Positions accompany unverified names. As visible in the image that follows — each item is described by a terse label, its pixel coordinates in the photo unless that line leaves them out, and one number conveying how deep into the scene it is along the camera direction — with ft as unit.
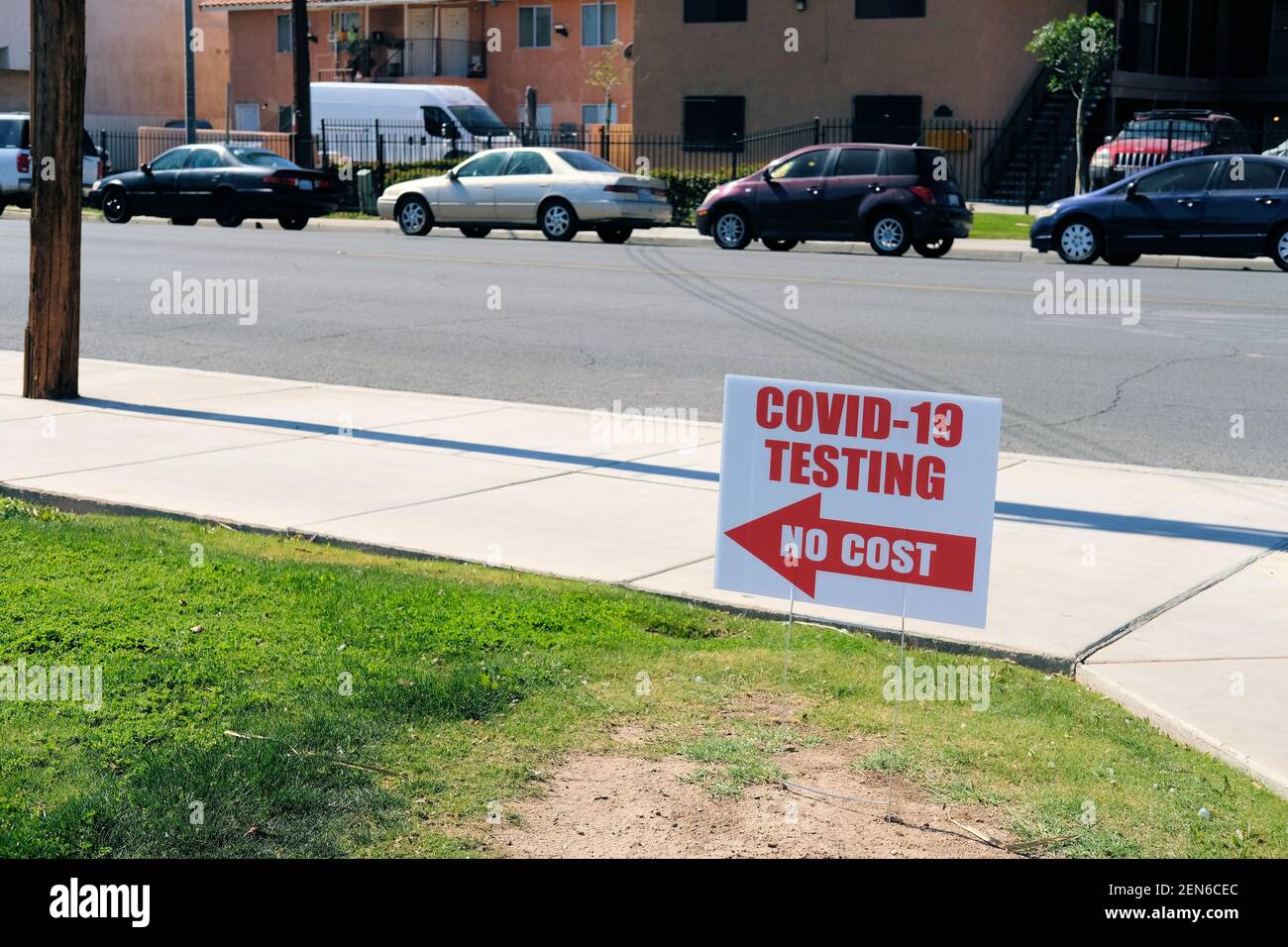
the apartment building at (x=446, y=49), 161.79
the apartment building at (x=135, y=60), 177.47
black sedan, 92.53
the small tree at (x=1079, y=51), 104.27
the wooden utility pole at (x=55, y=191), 33.71
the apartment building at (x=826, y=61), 116.57
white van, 139.51
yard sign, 14.53
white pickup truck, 104.01
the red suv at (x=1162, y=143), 99.04
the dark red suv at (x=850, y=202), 76.18
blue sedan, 69.21
